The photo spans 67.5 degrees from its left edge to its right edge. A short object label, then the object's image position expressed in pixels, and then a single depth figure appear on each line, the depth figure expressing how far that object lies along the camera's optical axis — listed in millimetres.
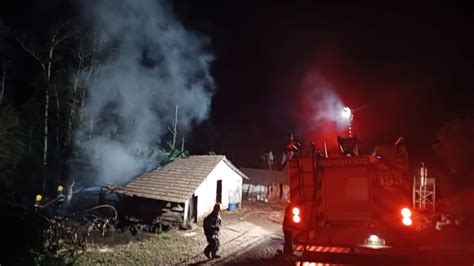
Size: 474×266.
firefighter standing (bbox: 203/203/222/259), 11086
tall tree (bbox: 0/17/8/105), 24219
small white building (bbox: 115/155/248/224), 17194
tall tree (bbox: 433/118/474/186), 26938
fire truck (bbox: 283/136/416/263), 7703
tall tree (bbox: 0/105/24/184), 19297
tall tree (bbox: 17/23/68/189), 26438
